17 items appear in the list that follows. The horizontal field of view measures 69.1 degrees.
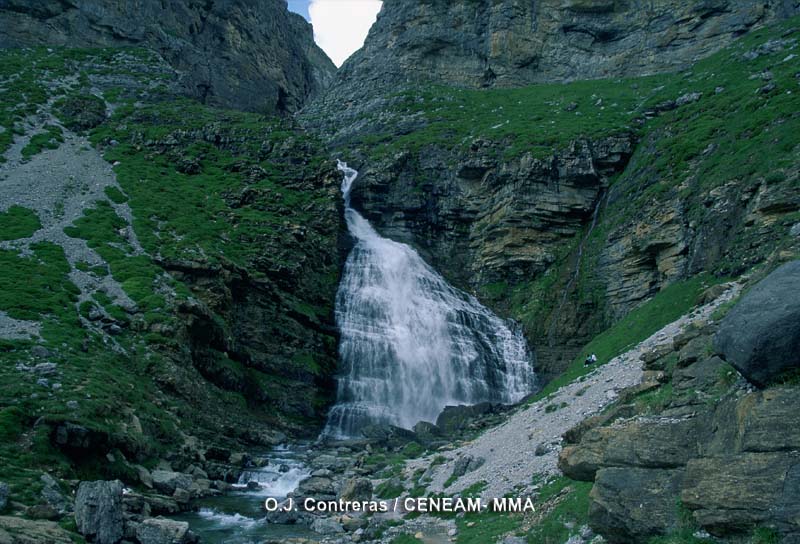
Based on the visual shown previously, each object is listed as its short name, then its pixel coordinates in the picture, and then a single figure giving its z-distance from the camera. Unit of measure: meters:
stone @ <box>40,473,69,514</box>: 16.42
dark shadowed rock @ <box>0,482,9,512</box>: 15.09
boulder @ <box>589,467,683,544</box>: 9.52
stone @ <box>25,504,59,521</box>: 15.20
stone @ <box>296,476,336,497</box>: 23.17
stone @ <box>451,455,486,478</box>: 20.30
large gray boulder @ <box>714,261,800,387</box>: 8.98
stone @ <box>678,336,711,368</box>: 13.76
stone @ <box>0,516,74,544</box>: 12.28
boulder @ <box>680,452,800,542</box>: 7.86
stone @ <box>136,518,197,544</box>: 15.75
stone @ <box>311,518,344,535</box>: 18.20
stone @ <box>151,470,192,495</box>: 21.88
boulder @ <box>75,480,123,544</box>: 15.04
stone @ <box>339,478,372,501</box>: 20.89
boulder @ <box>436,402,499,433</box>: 33.62
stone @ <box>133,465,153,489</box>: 21.72
